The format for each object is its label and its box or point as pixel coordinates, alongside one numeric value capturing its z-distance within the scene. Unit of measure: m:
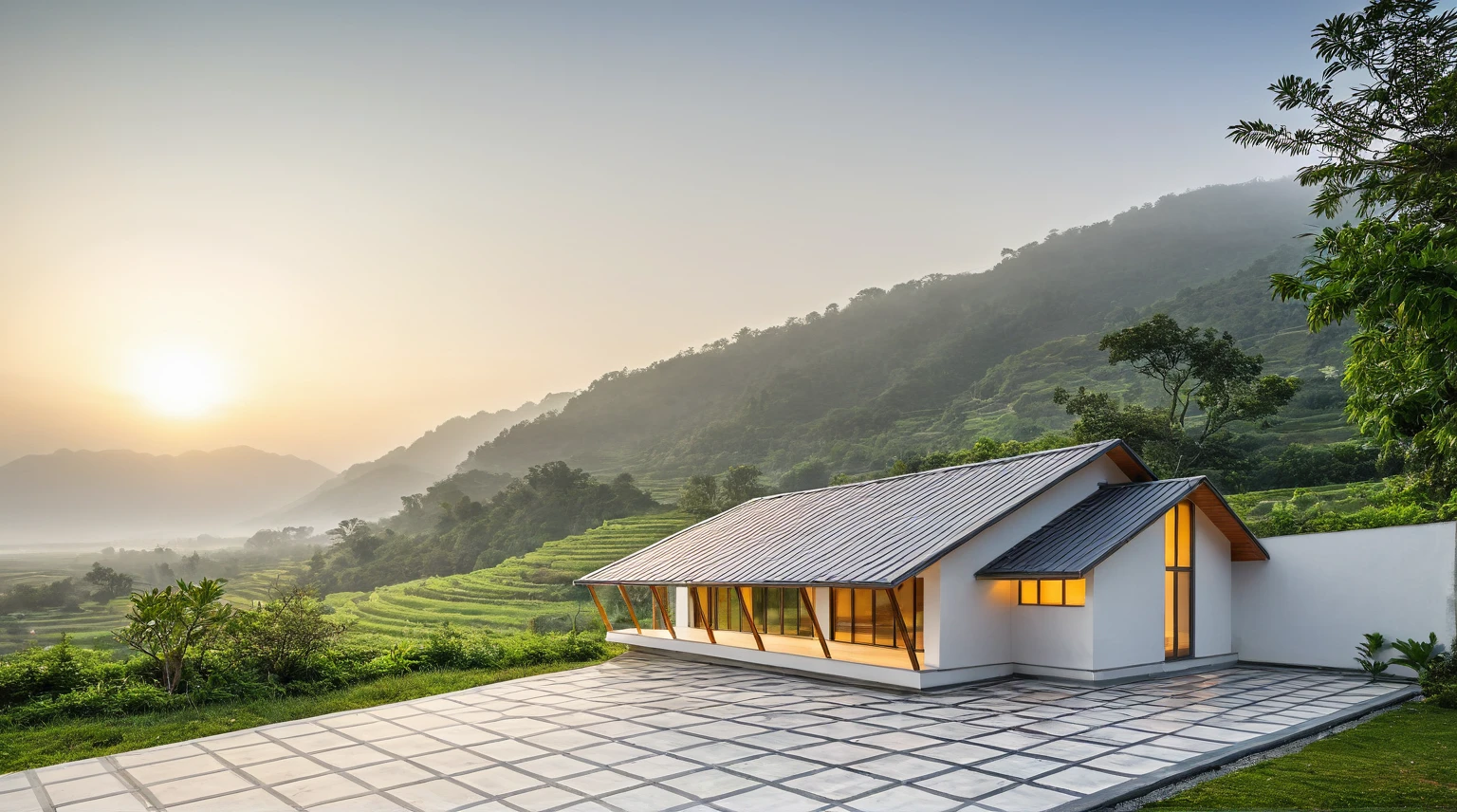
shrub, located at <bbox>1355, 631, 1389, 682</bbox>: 13.42
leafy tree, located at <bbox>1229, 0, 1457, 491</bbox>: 6.11
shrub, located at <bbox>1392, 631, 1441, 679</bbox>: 12.69
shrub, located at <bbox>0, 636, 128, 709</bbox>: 12.37
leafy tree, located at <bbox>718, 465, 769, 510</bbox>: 55.97
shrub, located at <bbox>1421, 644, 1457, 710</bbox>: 11.05
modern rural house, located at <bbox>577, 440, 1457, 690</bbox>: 12.92
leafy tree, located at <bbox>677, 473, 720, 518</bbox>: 52.86
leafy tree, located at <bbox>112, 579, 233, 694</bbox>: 12.91
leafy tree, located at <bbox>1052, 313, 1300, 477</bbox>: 32.81
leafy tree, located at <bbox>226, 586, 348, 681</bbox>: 14.20
